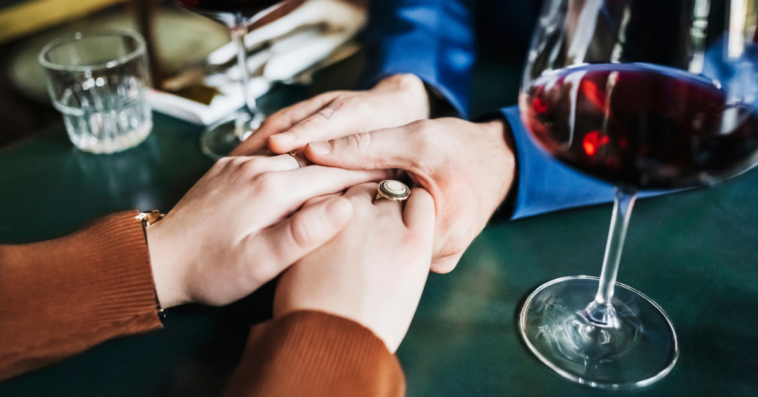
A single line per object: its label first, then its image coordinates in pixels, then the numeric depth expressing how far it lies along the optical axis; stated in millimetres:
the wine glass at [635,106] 421
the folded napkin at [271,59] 965
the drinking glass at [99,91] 852
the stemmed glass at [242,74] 794
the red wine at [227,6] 783
